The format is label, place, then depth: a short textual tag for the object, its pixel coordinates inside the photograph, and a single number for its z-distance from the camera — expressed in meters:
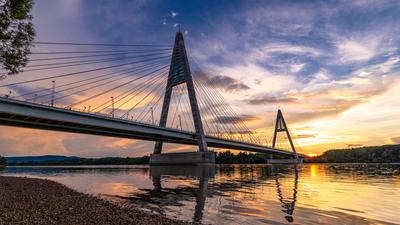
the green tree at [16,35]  13.28
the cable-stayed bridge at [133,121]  45.06
